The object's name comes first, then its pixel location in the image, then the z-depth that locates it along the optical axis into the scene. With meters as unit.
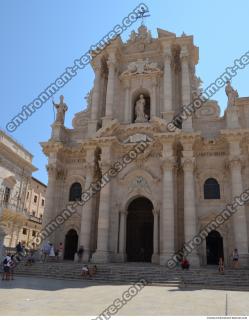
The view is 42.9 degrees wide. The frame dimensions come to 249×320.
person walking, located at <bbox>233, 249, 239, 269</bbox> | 18.86
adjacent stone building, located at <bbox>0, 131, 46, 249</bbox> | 31.86
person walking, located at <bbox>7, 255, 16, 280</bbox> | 16.20
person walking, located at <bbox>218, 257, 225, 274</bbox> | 16.87
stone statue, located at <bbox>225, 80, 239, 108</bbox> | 23.69
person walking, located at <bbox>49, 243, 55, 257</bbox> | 21.72
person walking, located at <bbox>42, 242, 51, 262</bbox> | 22.00
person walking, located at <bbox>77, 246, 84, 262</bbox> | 22.00
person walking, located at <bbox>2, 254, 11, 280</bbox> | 15.90
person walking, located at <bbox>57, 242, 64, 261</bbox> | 23.45
